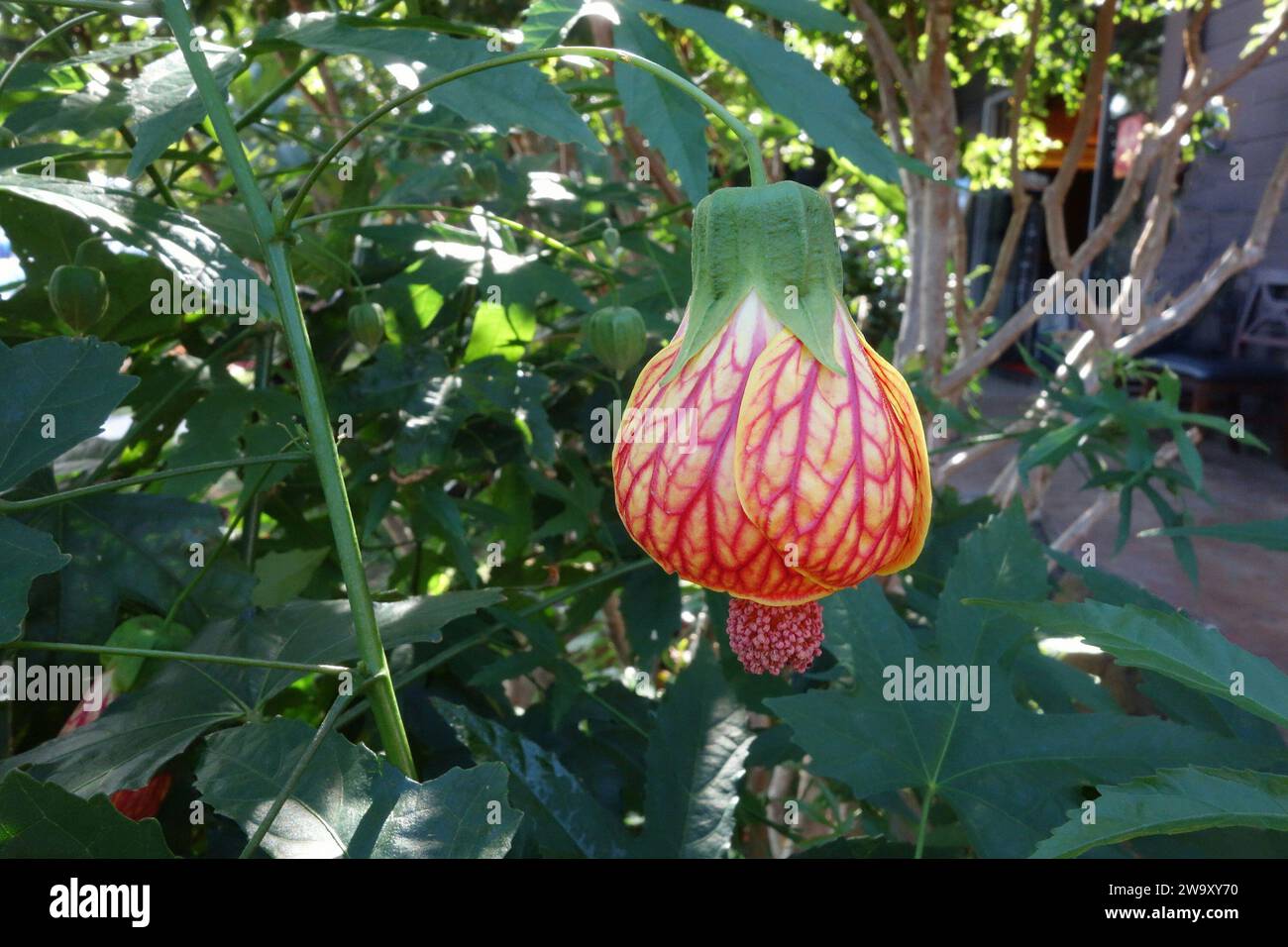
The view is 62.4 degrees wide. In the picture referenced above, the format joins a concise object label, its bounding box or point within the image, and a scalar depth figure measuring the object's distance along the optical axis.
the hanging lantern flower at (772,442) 0.10
